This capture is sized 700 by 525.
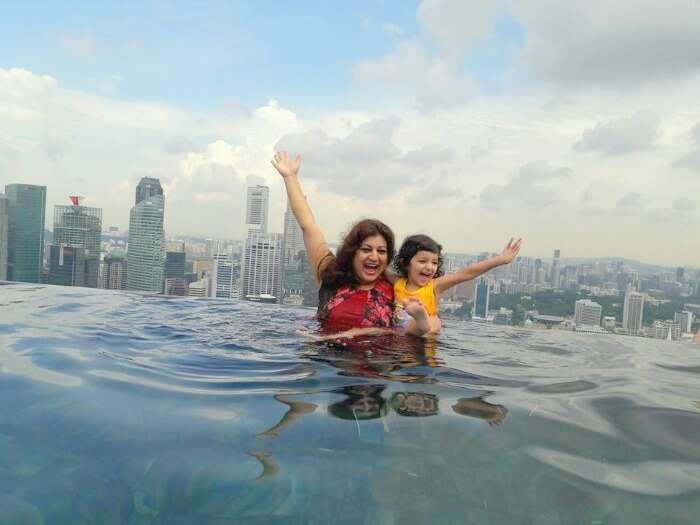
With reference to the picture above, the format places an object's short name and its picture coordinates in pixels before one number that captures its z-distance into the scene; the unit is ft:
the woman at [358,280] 15.48
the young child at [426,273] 16.30
